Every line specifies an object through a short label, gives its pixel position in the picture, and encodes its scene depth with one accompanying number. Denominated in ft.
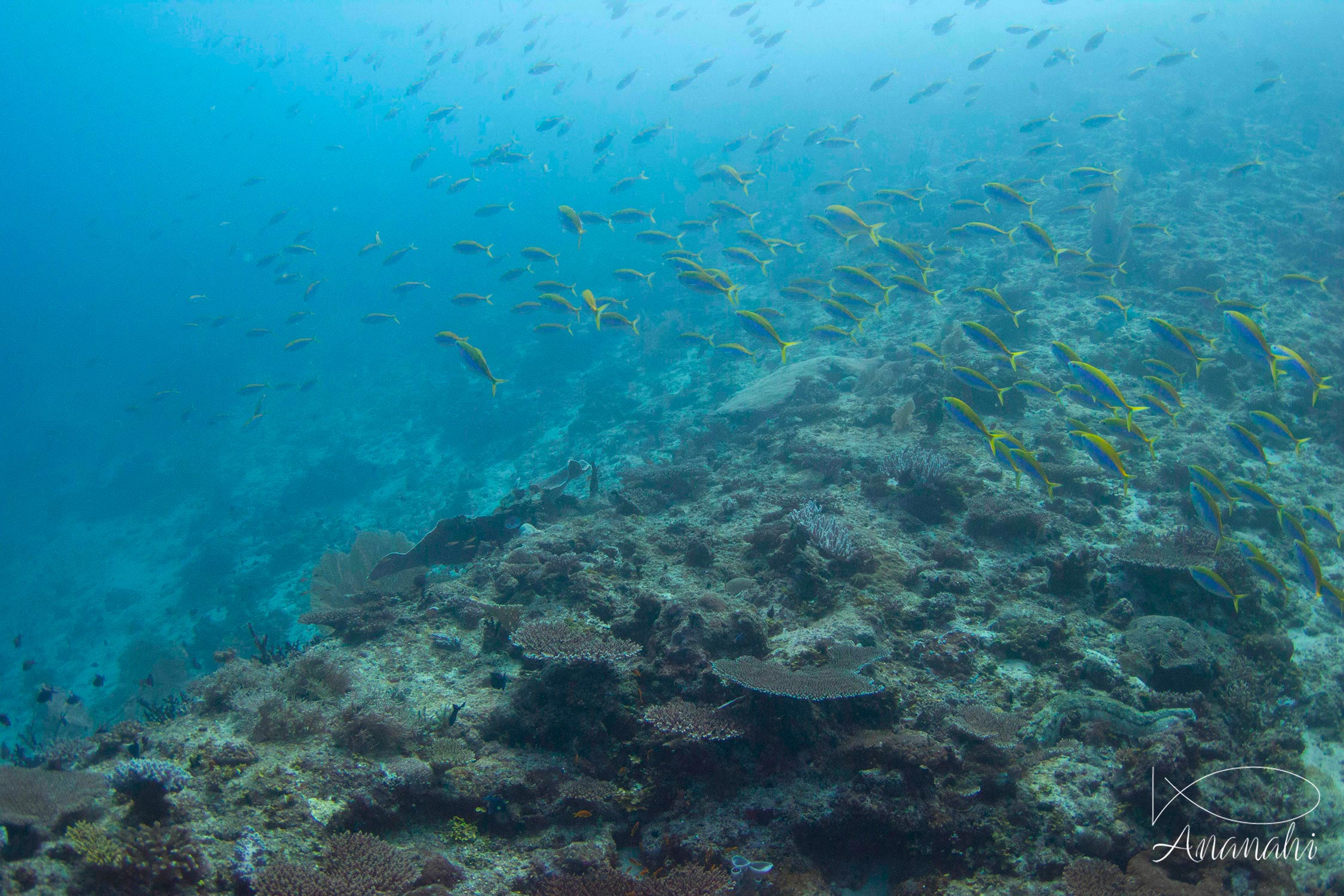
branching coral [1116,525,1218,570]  15.78
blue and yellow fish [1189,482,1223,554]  14.97
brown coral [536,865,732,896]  8.07
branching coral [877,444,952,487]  21.13
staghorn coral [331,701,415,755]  11.19
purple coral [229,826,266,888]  7.57
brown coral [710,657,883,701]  9.95
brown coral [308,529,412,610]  26.30
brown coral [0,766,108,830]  7.68
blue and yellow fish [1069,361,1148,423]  16.01
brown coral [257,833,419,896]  7.43
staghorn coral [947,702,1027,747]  10.62
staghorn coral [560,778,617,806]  10.19
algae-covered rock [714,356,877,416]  34.81
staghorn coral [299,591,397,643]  16.57
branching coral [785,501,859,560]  17.10
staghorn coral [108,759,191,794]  7.95
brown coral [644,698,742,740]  10.20
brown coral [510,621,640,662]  11.68
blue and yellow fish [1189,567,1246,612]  14.05
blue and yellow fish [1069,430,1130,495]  13.87
